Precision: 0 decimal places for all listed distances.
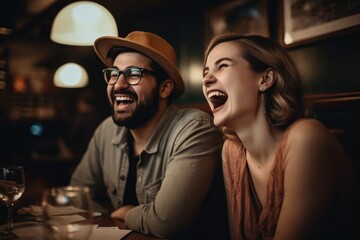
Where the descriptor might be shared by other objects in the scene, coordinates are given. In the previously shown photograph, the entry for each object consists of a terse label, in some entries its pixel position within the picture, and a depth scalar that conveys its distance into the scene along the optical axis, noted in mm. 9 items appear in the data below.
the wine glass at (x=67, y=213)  749
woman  1070
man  1424
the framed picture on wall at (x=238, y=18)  2373
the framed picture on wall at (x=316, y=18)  1737
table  1177
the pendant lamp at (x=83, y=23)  2021
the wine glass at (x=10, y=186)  1170
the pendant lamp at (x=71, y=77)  3662
